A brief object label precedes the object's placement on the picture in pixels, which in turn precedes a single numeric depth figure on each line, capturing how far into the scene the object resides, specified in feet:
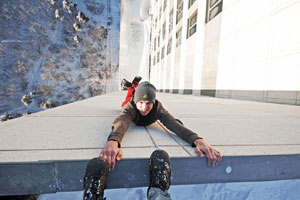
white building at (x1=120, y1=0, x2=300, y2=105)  15.40
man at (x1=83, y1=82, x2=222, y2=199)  3.53
